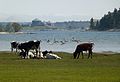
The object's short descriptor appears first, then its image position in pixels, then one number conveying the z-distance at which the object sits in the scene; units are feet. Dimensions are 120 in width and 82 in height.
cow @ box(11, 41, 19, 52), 216.54
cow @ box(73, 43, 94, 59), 165.73
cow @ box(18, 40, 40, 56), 164.04
